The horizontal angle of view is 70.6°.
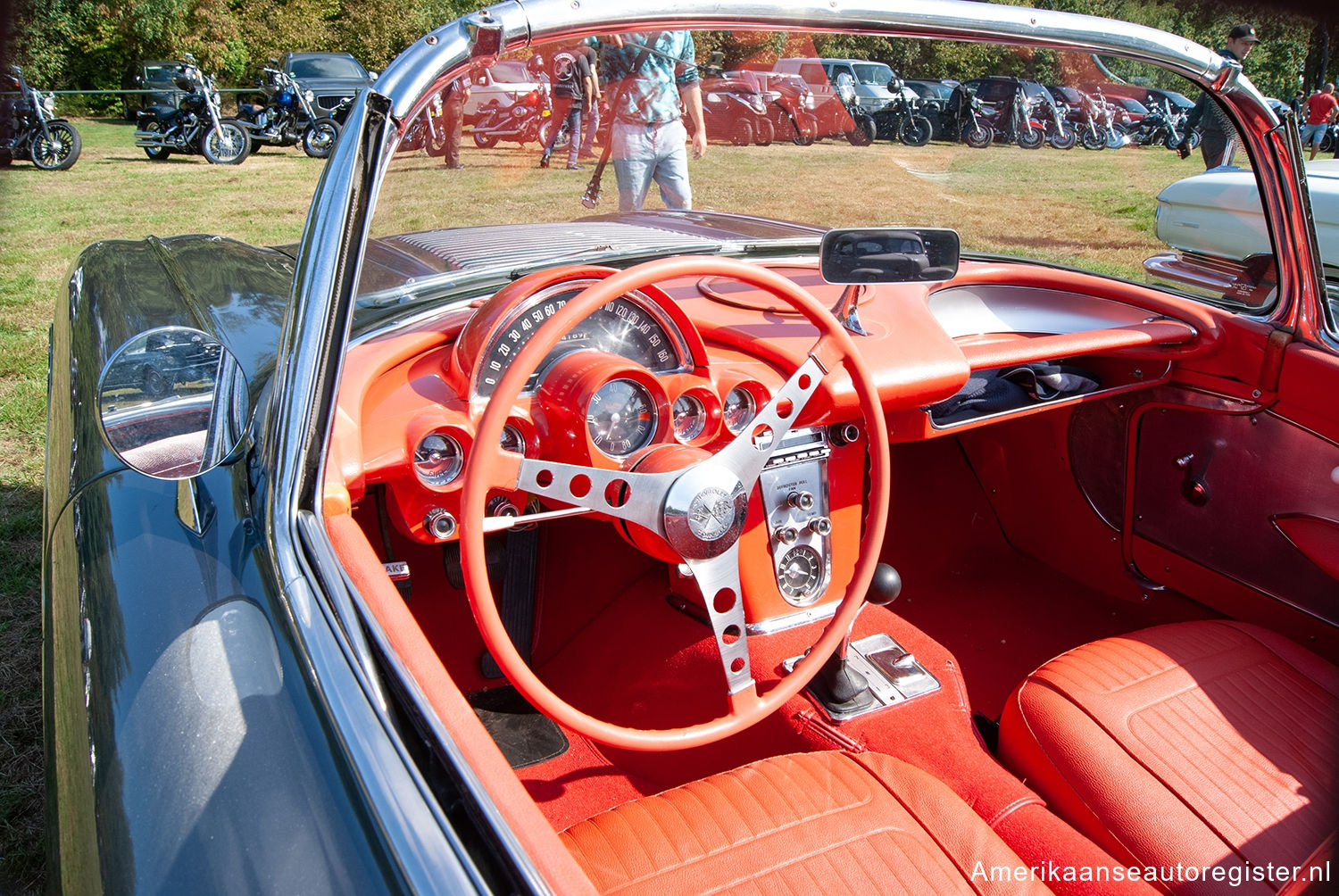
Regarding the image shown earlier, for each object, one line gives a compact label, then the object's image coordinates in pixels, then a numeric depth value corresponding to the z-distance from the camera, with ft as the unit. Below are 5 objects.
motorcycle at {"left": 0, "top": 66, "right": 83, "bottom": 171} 33.22
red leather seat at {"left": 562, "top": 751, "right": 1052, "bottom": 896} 4.60
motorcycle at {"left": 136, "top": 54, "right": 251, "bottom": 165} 48.88
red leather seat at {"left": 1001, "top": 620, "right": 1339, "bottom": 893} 5.11
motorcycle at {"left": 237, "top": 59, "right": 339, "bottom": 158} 51.65
